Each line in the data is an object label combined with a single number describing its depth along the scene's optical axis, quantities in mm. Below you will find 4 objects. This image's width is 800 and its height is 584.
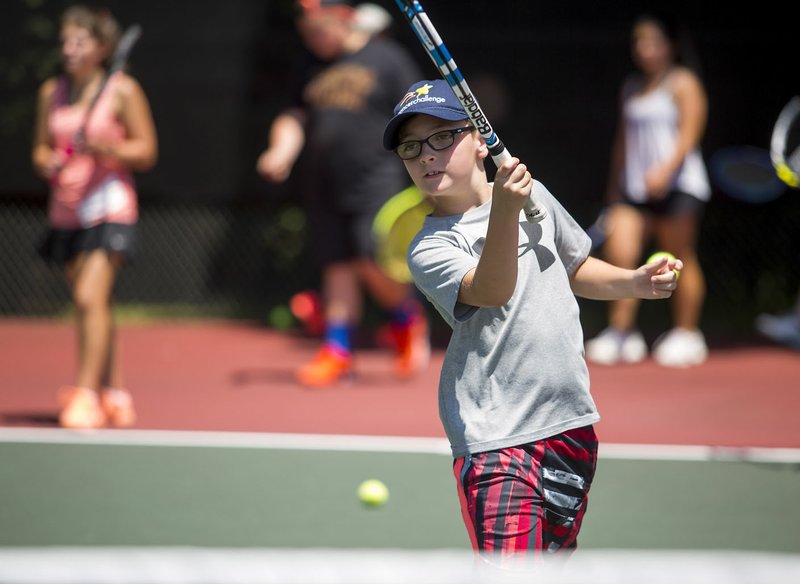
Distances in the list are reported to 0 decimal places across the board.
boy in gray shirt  5758
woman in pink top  11820
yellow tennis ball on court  9297
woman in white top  15562
